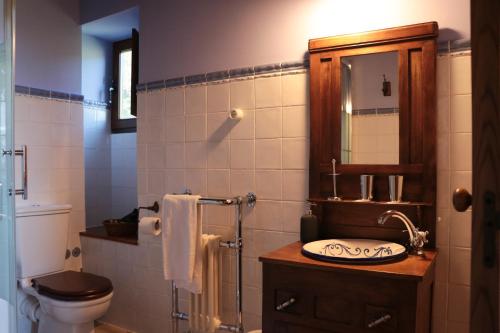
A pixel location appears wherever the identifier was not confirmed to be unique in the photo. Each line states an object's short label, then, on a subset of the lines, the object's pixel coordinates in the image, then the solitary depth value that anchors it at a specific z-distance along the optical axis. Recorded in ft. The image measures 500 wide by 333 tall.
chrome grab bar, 6.28
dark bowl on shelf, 8.73
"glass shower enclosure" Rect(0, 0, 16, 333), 5.48
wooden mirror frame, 5.49
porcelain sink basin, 5.20
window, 10.48
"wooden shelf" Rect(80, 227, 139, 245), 8.32
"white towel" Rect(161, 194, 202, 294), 6.63
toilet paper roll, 7.29
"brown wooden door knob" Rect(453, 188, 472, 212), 3.20
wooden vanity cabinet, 4.48
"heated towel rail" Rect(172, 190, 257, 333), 6.58
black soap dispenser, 5.99
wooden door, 2.95
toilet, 7.13
